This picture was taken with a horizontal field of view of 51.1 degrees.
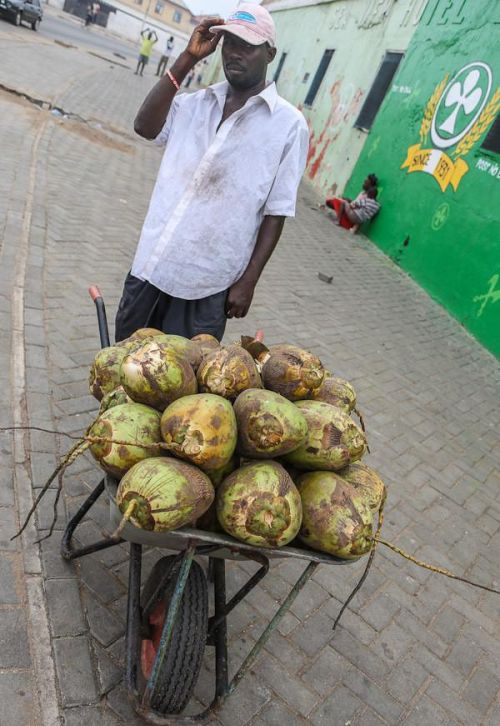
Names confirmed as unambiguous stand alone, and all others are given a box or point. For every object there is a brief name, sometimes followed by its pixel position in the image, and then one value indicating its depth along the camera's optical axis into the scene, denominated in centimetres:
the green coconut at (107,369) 207
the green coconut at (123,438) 169
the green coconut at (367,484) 188
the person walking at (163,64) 2617
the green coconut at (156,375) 176
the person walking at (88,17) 4428
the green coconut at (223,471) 176
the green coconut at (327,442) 181
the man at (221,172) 254
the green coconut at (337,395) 211
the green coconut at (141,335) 222
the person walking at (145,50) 2389
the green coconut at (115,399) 194
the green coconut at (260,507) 159
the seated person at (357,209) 1065
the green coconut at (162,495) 153
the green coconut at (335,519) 170
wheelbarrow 169
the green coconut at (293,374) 195
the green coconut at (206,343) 209
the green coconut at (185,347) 190
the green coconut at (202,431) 160
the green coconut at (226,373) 182
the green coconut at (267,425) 167
